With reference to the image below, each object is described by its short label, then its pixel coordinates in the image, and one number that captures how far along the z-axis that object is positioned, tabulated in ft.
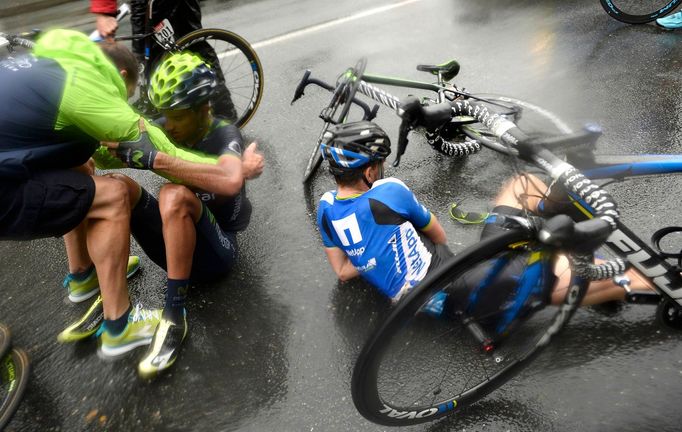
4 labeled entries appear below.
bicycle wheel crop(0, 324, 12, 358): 9.01
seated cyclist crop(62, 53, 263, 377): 8.73
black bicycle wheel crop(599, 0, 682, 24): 18.28
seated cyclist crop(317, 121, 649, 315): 7.68
